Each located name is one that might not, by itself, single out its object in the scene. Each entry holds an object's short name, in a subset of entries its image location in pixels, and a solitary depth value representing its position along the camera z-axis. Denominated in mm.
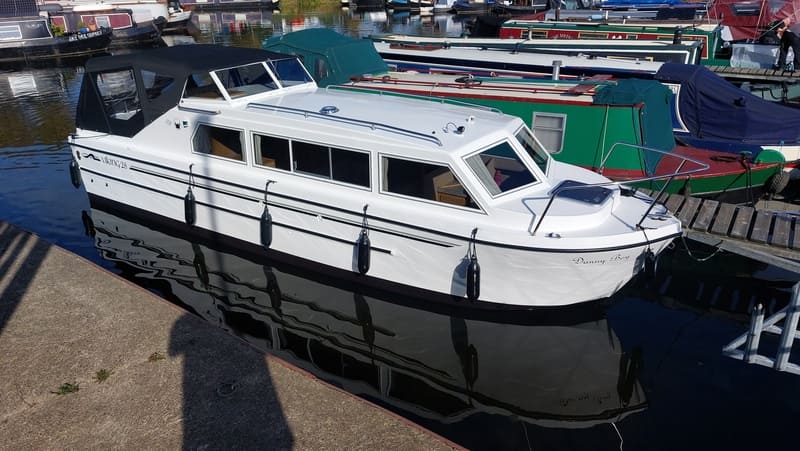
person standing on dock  21797
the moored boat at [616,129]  11414
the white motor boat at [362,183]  7973
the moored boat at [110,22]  38562
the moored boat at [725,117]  12836
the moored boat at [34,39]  32656
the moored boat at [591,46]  17969
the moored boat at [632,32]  21219
